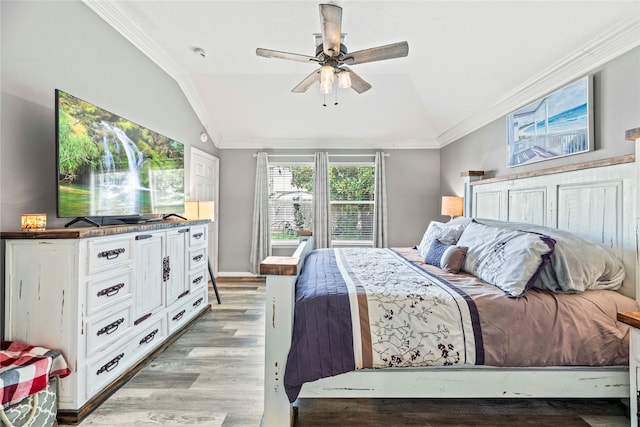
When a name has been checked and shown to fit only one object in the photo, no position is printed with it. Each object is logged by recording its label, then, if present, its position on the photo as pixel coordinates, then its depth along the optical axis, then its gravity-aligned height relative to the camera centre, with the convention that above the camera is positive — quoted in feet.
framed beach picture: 6.97 +2.32
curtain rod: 16.57 +3.12
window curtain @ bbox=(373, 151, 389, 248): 16.14 +0.25
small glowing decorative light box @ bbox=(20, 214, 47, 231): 5.58 -0.23
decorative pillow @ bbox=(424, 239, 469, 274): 7.32 -1.15
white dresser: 5.45 -1.78
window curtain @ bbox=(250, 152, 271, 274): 16.38 -0.32
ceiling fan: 6.41 +3.76
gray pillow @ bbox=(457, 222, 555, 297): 5.52 -0.91
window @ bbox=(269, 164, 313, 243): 17.12 +0.70
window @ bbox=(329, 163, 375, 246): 16.98 +0.48
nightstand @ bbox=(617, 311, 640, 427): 4.52 -2.23
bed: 5.03 -2.43
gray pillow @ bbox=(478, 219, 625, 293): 5.59 -1.07
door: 13.84 +1.39
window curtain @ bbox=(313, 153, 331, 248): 16.28 +0.51
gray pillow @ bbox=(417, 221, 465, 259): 8.75 -0.68
